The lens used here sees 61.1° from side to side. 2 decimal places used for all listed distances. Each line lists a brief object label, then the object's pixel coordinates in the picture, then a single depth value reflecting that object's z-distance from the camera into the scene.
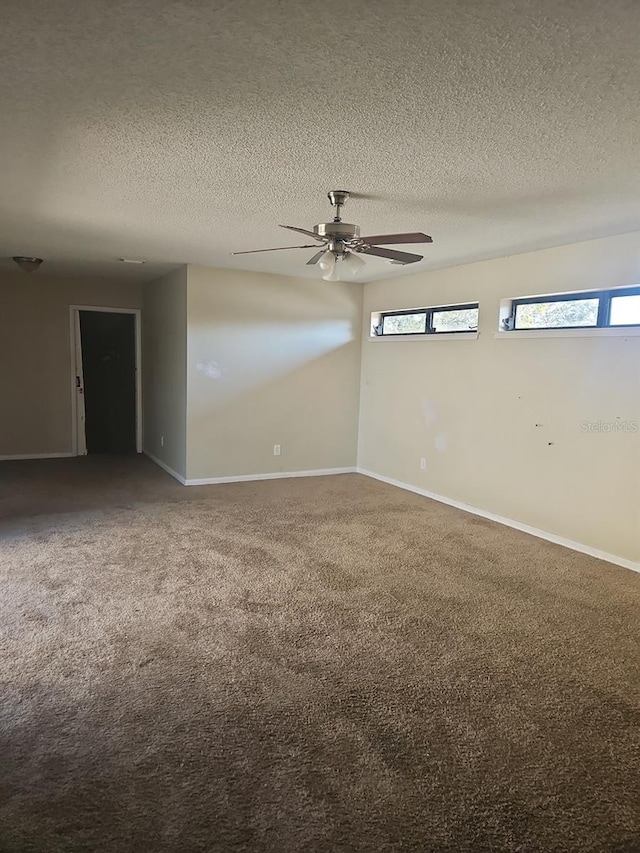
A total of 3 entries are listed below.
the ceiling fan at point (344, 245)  2.90
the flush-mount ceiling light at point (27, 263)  5.28
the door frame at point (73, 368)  6.96
